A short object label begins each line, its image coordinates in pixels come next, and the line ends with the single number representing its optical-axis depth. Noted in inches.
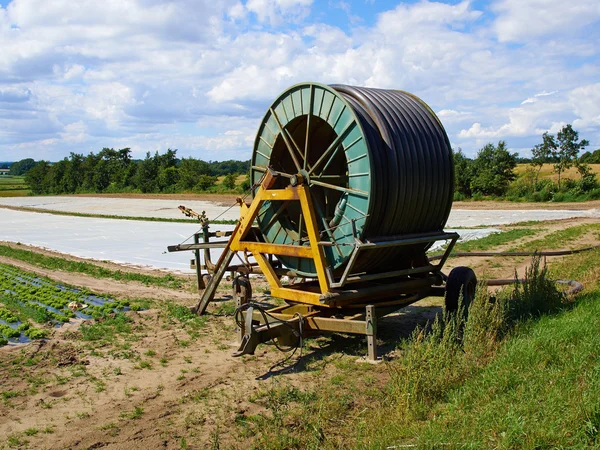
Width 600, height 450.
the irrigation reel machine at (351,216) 319.9
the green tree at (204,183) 3006.9
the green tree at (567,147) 2100.1
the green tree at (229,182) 2924.5
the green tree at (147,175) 3309.8
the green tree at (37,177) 4451.3
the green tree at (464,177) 2030.0
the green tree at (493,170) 1956.2
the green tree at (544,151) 2185.0
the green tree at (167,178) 3326.8
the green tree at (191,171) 3166.8
